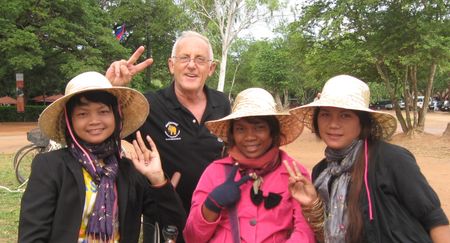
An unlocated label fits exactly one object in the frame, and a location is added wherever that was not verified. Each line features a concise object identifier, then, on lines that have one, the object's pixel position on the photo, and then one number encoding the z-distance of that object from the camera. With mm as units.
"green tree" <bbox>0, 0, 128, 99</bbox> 23281
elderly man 3232
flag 28092
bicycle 8711
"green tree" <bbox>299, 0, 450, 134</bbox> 13750
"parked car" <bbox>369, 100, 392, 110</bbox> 53044
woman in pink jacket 2396
